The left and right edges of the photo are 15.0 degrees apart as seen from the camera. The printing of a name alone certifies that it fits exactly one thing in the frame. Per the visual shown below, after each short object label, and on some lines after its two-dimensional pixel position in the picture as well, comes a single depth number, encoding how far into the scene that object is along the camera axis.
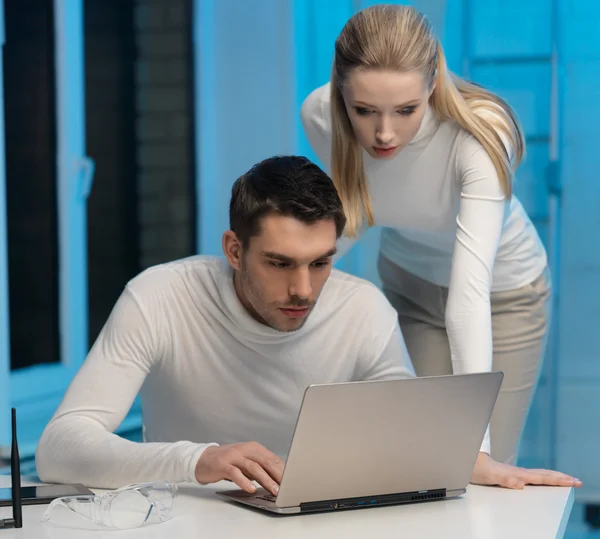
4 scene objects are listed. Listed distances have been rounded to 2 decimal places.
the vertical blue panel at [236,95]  4.93
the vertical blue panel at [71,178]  4.46
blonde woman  2.98
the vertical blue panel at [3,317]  3.82
